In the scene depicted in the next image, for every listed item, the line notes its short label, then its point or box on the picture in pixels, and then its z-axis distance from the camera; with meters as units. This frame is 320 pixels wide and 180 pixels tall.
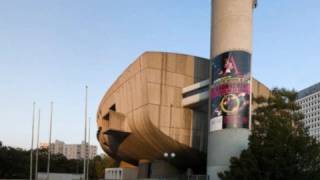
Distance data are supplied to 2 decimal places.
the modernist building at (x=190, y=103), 41.75
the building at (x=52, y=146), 190.82
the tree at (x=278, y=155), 33.53
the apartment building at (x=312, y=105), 170.00
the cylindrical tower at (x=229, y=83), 41.19
